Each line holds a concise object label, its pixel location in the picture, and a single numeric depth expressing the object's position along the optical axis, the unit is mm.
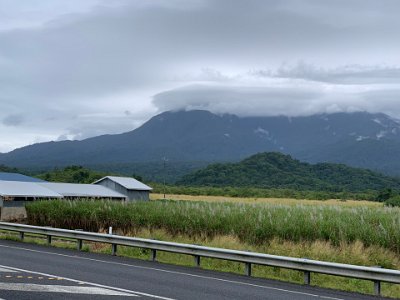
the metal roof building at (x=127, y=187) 68500
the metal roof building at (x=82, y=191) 58816
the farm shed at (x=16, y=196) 47375
